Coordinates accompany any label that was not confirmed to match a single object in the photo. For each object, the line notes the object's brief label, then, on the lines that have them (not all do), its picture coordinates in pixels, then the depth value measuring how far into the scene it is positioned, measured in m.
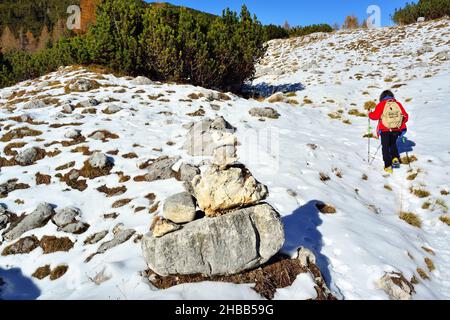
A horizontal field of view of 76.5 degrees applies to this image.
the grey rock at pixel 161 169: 10.59
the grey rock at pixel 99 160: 11.54
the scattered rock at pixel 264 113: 16.84
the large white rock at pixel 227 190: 5.83
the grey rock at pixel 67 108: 16.48
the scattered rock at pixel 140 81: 20.77
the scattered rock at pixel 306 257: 6.13
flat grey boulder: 5.63
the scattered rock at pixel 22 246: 8.02
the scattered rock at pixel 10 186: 10.27
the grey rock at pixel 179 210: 5.95
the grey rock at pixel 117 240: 7.51
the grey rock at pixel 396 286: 5.70
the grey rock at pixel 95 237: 8.02
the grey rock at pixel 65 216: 8.80
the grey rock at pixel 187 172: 10.12
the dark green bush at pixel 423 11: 41.00
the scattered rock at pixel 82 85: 19.50
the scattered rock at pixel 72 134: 13.62
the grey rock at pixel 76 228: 8.52
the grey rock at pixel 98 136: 13.68
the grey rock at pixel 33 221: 8.56
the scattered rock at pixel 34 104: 17.14
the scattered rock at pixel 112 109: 16.40
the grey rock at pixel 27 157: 12.05
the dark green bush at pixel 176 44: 20.80
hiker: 10.81
